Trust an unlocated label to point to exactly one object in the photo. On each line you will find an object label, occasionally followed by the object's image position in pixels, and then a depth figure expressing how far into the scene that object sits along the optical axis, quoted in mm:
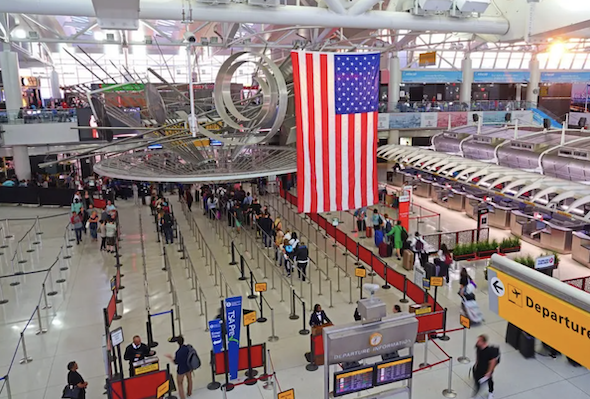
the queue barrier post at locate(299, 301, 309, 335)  10625
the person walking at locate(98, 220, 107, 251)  17047
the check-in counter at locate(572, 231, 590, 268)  14656
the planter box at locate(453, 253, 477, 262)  14805
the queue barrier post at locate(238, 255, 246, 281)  13972
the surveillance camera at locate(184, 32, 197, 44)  9265
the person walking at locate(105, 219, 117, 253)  16688
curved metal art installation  11008
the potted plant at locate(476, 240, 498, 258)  15078
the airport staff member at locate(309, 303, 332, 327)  9609
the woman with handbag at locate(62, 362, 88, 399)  7691
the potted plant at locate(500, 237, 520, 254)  15422
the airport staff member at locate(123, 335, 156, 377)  8273
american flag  9172
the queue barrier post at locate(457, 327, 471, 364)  9281
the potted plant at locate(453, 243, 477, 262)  14789
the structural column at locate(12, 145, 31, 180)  28031
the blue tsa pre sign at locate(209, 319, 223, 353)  8241
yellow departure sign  5145
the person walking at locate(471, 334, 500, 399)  7723
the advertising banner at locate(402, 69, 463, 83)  43188
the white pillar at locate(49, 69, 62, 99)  48250
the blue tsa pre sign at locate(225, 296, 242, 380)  8164
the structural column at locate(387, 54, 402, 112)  34594
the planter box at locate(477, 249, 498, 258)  15078
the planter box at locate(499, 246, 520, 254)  15406
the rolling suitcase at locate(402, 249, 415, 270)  14547
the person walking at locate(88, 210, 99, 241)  18469
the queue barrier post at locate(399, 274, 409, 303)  11820
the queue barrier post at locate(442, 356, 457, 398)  8186
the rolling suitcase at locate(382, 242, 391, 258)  15711
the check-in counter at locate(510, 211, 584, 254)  15695
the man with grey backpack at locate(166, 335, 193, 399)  7957
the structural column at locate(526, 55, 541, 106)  39344
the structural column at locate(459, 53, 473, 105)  37625
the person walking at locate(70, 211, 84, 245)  18047
